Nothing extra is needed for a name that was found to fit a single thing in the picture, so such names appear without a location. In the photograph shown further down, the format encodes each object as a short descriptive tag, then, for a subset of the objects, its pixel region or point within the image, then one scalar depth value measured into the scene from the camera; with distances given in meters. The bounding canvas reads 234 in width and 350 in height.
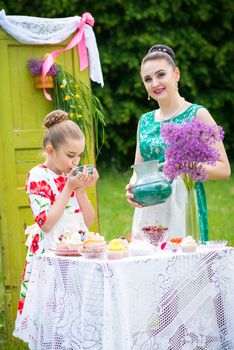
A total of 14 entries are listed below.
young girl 4.09
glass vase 3.91
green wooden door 5.17
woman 4.27
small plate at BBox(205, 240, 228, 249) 3.85
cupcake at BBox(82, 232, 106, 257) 3.68
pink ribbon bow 5.26
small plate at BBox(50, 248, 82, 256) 3.80
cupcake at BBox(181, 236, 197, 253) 3.74
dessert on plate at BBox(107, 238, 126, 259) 3.64
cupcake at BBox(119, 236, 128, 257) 3.69
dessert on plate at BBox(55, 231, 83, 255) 3.80
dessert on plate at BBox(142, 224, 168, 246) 3.86
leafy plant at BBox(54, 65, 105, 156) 5.25
